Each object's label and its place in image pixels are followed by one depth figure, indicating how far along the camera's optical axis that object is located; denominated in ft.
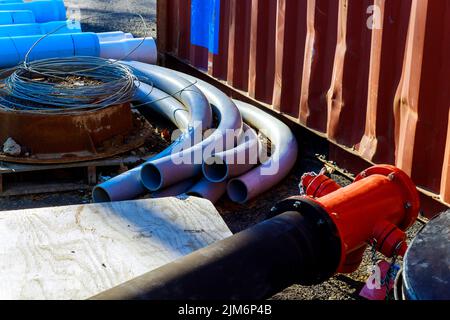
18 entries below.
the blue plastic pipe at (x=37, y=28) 23.94
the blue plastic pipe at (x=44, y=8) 28.35
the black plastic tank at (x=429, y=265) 5.57
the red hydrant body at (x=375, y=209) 8.47
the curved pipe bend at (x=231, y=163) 15.69
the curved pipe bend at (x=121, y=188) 14.85
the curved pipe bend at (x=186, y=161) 15.34
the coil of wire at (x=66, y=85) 17.29
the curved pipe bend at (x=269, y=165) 15.90
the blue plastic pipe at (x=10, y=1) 29.94
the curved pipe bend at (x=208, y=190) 15.44
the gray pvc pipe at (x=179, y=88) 18.27
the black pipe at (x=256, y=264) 6.33
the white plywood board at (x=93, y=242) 7.23
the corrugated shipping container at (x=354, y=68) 13.61
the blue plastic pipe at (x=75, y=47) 21.98
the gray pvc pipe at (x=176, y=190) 15.61
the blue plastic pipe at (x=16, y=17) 26.06
